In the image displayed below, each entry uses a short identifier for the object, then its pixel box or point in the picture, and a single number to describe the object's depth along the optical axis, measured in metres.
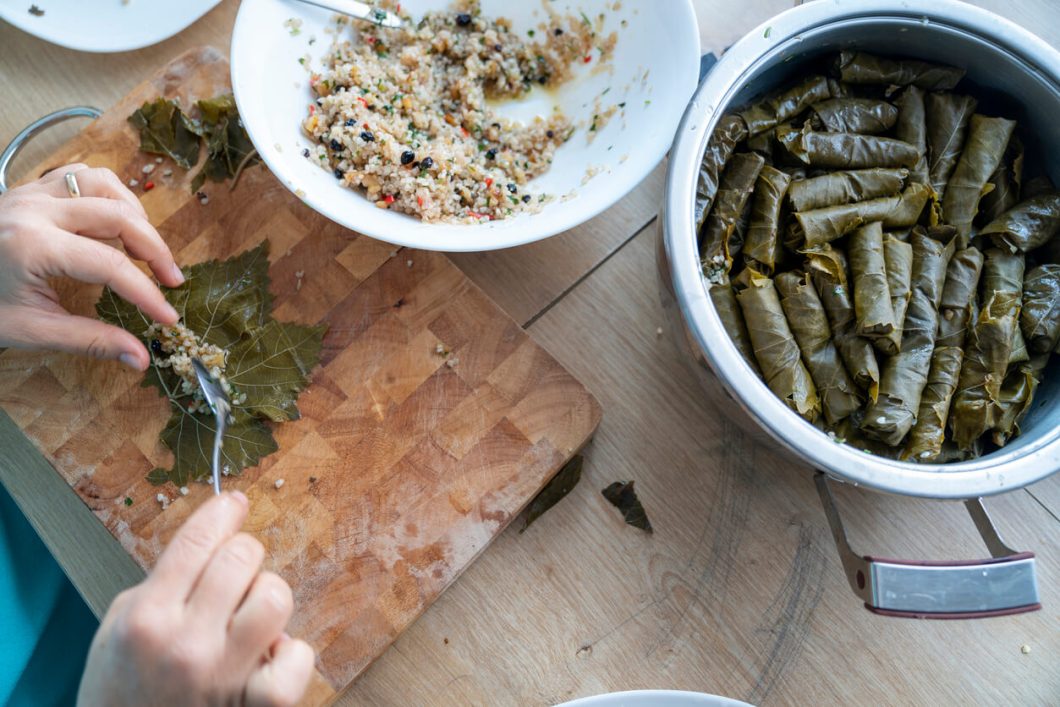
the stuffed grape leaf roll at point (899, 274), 0.68
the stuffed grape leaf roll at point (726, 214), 0.68
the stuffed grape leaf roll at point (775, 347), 0.67
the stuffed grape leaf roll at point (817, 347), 0.68
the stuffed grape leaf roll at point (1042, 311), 0.69
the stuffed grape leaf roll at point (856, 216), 0.68
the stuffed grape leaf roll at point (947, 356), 0.68
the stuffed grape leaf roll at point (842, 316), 0.68
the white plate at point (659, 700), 0.67
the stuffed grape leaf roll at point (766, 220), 0.69
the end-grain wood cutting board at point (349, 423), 0.69
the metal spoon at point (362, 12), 0.71
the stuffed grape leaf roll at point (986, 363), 0.67
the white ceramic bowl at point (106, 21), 0.76
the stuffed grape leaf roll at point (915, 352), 0.67
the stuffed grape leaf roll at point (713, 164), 0.68
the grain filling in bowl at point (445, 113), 0.70
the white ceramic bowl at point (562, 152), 0.68
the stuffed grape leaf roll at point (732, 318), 0.68
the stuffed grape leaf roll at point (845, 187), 0.69
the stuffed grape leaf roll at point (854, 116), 0.70
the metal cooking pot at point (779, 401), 0.61
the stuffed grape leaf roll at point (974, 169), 0.69
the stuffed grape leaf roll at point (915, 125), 0.70
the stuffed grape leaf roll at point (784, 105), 0.69
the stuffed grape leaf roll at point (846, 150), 0.69
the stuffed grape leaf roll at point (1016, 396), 0.68
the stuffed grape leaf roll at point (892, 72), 0.69
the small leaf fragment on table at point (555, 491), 0.72
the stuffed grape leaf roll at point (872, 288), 0.67
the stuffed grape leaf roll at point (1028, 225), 0.69
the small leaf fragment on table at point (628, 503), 0.73
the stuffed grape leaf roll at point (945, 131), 0.70
